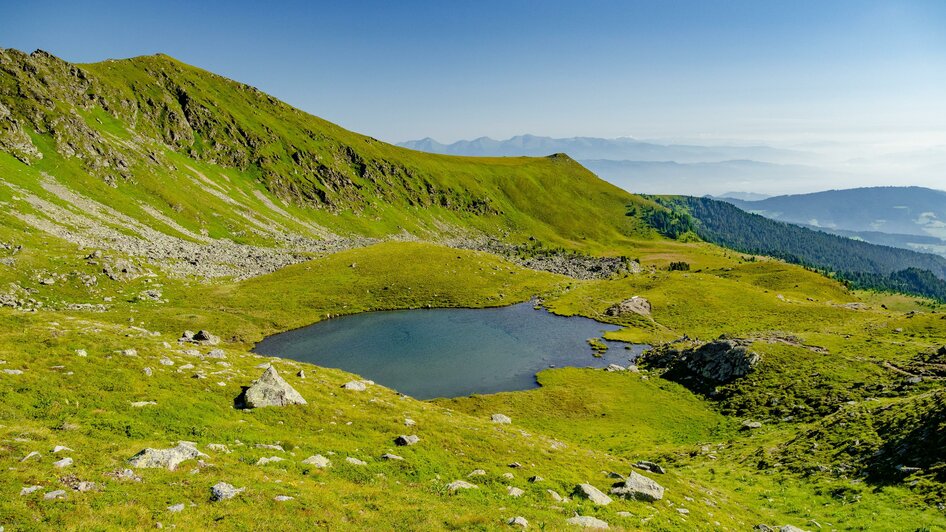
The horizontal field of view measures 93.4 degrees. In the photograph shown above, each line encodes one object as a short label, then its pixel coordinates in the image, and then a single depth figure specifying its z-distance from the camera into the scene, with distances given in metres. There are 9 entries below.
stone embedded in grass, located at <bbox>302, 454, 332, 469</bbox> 25.26
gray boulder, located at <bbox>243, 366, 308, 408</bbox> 31.99
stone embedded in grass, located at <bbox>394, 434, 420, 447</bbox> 30.73
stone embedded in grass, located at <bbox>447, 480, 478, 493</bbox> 25.48
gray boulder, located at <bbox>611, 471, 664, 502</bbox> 28.53
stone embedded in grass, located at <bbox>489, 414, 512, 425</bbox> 47.45
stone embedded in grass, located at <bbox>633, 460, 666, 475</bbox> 35.94
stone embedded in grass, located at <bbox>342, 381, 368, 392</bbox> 41.16
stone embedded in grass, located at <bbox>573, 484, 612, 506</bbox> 26.73
